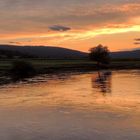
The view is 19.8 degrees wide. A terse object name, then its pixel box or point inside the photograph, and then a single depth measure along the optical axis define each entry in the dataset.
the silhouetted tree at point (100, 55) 131.38
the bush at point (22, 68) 84.25
